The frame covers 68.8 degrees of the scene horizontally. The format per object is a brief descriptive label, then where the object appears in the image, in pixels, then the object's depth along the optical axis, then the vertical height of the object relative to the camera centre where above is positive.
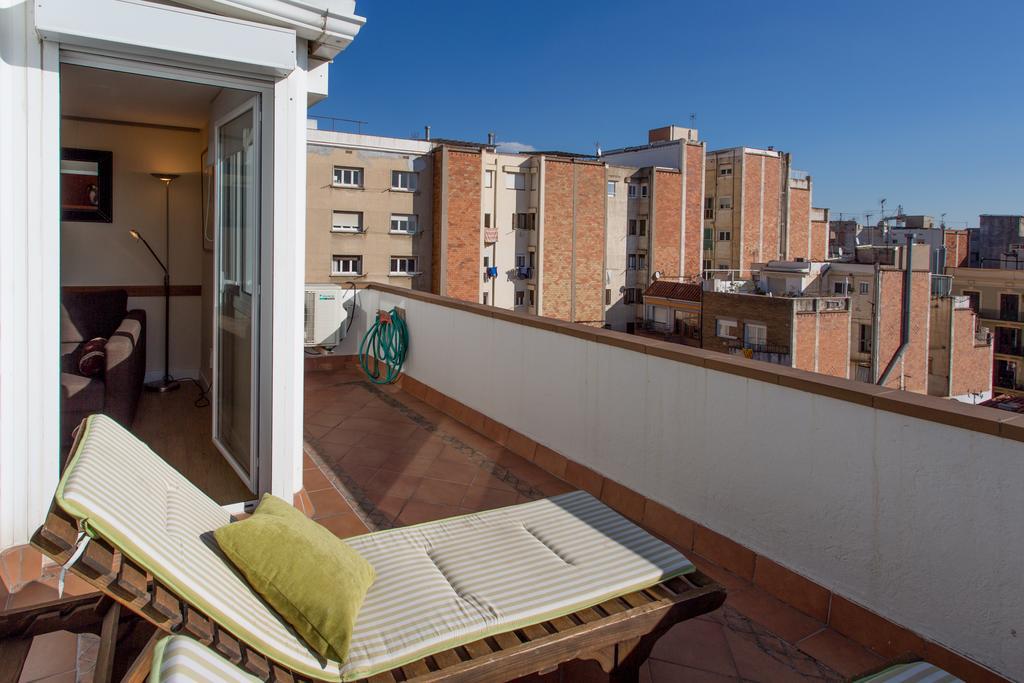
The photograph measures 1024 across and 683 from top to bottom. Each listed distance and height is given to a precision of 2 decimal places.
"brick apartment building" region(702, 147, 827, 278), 55.72 +6.50
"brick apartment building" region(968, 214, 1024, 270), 57.94 +4.50
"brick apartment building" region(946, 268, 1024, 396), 54.00 -1.25
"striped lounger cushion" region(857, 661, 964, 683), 1.78 -0.91
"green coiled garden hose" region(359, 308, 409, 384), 7.18 -0.58
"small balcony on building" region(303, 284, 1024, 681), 2.49 -0.91
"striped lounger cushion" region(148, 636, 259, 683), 1.26 -0.66
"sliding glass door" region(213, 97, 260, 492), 3.79 -0.03
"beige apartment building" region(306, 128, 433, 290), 36.88 +4.11
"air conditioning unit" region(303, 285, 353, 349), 8.00 -0.29
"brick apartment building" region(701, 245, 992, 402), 41.00 -1.49
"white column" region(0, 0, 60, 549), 2.90 +0.03
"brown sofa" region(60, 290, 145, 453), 4.24 -0.48
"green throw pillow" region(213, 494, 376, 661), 1.86 -0.76
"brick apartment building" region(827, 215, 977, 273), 57.94 +5.10
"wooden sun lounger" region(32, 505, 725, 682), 1.59 -0.92
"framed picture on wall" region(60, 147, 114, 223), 5.93 +0.79
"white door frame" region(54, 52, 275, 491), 3.26 +0.37
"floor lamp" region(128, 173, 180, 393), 6.14 -0.06
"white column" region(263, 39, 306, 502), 3.54 +0.06
